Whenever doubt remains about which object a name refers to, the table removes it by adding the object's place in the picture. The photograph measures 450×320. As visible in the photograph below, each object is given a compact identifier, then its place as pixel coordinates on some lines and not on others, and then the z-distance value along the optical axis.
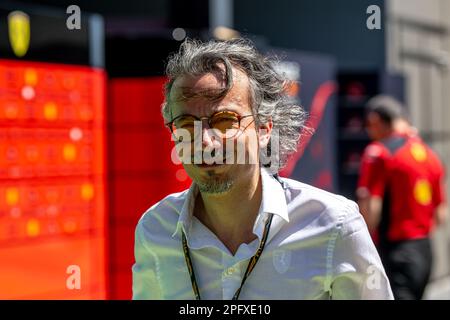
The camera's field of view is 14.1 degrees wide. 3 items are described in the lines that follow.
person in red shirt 11.18
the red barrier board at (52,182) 9.62
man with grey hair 3.98
